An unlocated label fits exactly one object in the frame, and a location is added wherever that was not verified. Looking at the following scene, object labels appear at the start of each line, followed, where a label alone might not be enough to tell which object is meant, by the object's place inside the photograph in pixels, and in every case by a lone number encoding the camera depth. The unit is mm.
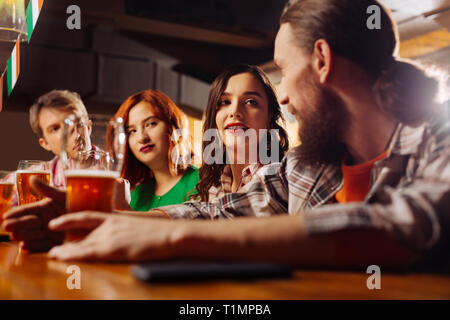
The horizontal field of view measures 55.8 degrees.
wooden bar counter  441
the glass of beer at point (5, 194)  1400
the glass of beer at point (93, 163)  814
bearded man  570
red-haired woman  2299
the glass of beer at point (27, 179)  1292
